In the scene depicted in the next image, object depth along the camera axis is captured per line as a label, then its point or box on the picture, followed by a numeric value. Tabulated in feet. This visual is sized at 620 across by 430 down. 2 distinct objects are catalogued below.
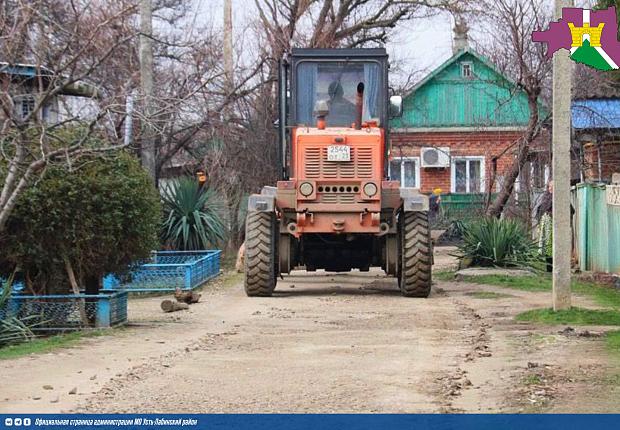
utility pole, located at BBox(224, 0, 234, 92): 92.54
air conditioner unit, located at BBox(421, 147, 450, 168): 135.74
